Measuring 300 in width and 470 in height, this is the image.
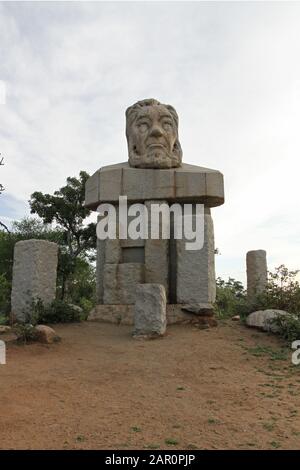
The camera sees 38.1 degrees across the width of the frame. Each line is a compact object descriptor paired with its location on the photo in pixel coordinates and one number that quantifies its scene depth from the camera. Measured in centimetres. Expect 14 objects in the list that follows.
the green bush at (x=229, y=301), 889
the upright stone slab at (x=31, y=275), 828
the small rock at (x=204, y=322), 757
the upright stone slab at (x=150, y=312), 670
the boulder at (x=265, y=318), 704
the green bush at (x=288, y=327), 661
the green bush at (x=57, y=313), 824
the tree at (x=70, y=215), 1599
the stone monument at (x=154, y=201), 791
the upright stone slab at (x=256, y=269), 993
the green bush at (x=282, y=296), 806
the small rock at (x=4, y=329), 754
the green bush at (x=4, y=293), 1562
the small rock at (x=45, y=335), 643
